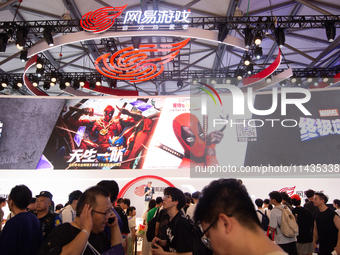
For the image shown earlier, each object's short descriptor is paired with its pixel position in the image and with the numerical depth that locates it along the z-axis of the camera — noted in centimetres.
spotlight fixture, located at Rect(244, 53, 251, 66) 891
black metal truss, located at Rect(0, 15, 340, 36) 765
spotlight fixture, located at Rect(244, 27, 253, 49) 746
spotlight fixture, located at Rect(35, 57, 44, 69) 939
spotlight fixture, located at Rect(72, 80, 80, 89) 1107
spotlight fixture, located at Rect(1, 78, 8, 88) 1139
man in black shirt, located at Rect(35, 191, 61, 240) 297
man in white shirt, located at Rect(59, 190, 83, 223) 322
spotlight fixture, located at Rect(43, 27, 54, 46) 725
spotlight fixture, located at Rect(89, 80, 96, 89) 1108
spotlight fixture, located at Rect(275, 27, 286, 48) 750
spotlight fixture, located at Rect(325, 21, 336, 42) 761
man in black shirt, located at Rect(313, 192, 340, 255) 377
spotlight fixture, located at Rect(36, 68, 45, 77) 985
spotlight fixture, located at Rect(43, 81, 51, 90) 1150
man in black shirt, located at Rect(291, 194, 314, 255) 454
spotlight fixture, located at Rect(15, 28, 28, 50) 759
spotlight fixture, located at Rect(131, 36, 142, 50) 780
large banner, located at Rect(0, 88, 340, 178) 1031
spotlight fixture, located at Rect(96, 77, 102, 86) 1107
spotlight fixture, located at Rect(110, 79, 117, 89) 1215
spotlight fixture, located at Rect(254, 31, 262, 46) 754
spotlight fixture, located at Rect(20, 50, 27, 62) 843
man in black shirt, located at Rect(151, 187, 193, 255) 238
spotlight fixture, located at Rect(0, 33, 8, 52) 768
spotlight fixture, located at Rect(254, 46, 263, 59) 811
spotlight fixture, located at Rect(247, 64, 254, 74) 995
